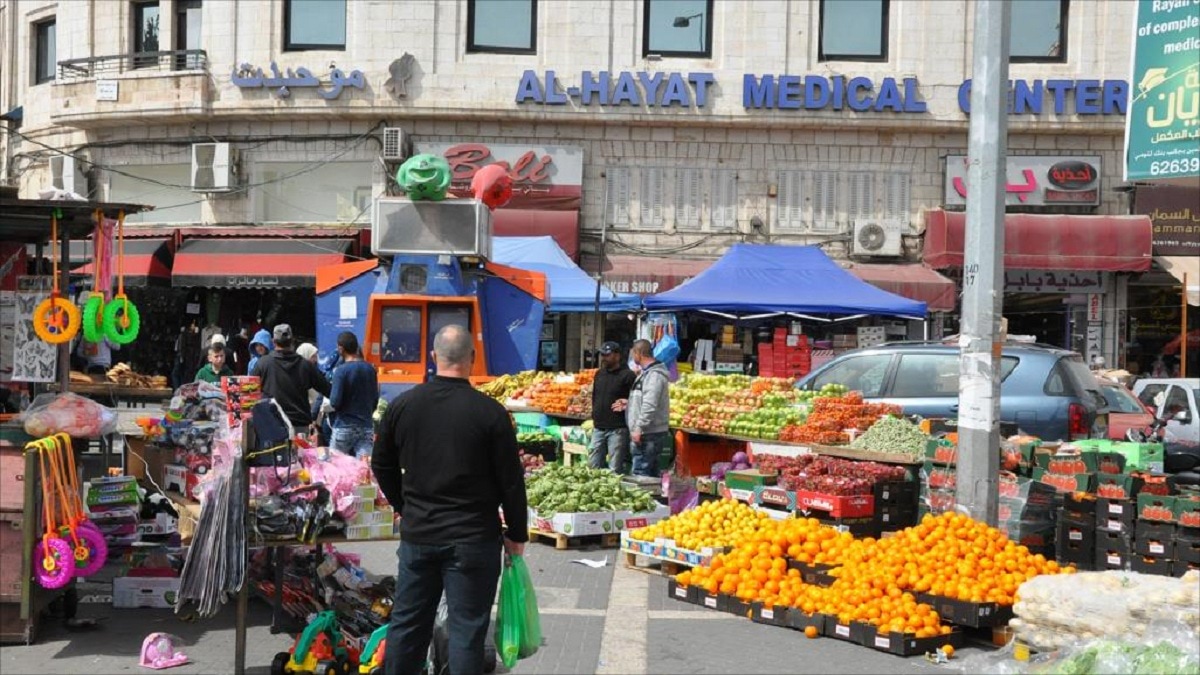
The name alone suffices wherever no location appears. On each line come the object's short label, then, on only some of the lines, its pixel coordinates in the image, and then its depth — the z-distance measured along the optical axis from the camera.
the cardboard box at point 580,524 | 10.62
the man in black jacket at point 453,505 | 5.44
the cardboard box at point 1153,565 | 8.59
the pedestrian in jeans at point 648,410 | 12.33
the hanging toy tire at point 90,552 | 7.20
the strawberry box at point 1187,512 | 8.46
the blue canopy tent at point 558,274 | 19.02
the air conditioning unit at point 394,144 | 23.56
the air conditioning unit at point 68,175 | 25.33
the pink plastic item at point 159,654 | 6.89
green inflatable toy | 15.30
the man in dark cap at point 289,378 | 11.45
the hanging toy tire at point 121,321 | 8.05
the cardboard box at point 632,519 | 10.85
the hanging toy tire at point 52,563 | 7.00
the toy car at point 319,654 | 6.59
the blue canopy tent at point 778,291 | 18.58
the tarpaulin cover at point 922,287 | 22.47
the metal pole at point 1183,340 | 22.64
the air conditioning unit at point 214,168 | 24.11
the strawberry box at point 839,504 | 9.81
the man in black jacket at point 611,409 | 12.67
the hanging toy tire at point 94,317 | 7.95
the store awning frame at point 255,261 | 22.72
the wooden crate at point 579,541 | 10.74
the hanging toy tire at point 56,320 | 7.82
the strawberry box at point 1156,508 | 8.59
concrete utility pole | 9.04
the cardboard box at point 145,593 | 8.24
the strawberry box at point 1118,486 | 9.04
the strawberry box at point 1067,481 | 9.41
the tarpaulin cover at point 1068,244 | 23.06
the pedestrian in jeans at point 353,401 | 11.98
